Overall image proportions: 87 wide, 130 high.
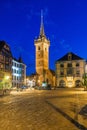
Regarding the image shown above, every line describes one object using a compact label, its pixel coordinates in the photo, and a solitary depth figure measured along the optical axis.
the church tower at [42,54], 48.02
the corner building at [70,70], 41.89
